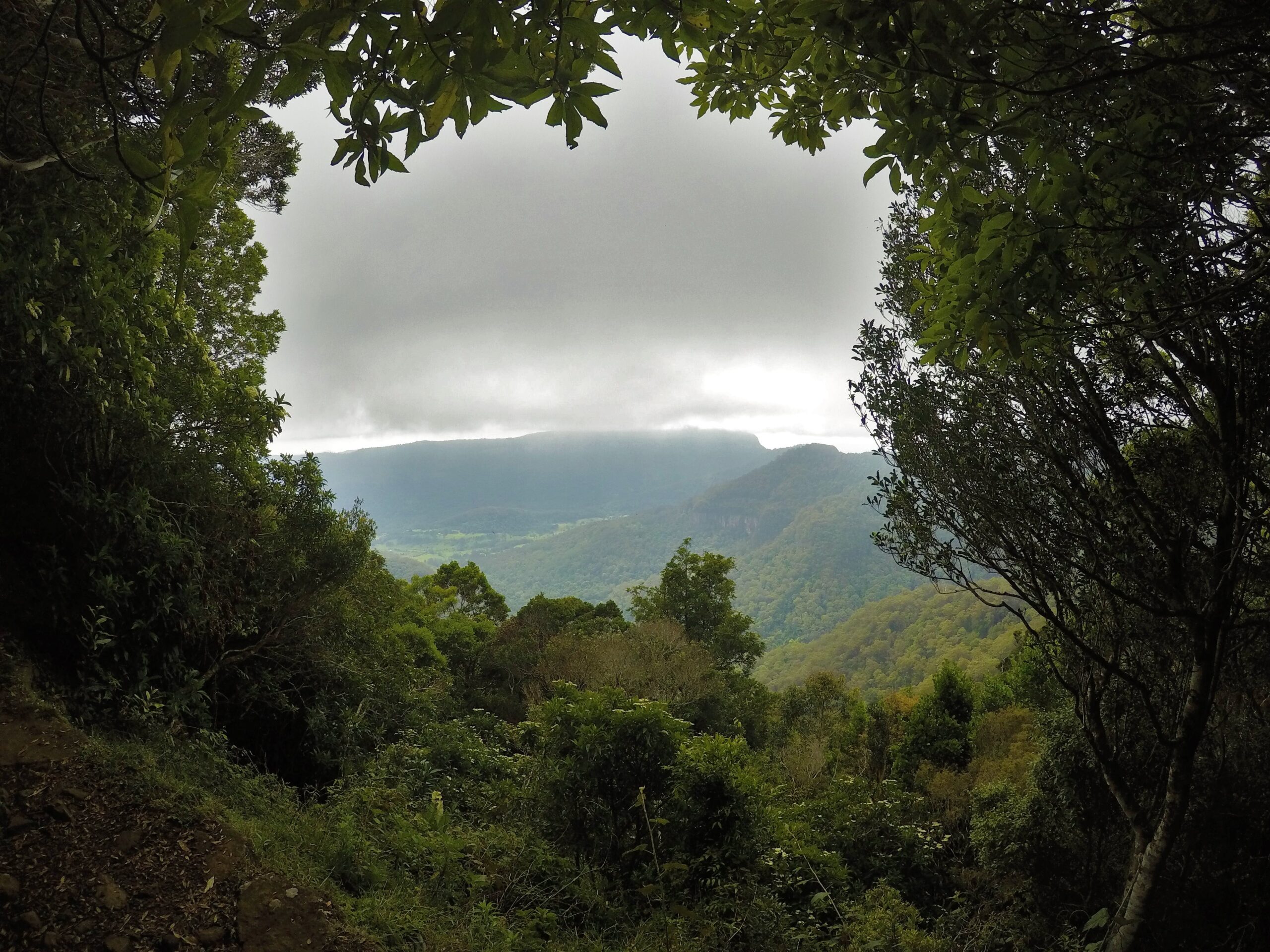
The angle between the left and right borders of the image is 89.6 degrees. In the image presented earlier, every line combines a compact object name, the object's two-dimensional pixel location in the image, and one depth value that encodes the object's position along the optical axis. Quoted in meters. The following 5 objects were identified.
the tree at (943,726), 16.73
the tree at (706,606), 29.52
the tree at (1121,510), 3.61
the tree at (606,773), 6.54
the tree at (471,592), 34.00
